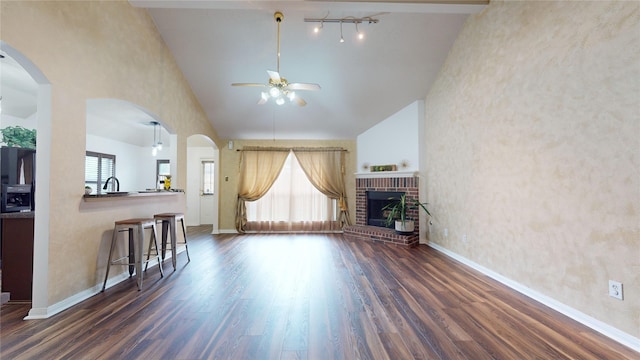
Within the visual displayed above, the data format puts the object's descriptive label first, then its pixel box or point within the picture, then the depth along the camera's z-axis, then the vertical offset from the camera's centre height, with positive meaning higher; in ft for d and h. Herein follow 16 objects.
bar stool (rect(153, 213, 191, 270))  11.34 -1.71
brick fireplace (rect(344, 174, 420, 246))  16.22 -1.77
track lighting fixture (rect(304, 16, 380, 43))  11.68 +7.46
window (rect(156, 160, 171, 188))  24.00 +1.60
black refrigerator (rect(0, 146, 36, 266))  10.28 +0.22
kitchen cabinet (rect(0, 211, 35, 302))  8.17 -2.28
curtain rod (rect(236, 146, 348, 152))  20.36 +2.82
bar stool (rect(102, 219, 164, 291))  9.09 -2.15
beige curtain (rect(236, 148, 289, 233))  20.22 +0.73
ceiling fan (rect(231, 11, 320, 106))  9.85 +3.86
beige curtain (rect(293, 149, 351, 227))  20.53 +0.99
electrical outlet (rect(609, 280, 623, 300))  6.25 -2.57
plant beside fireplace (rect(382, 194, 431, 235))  16.11 -1.81
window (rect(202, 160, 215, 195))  24.67 +0.69
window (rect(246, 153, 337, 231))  20.67 -1.67
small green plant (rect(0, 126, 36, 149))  11.78 +2.18
